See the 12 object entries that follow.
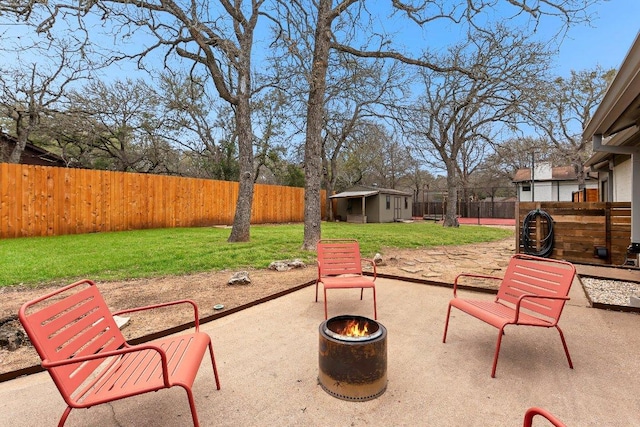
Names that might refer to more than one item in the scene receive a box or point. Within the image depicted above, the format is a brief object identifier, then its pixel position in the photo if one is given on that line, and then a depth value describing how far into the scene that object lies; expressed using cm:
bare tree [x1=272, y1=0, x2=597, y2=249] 736
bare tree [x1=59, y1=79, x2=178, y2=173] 1415
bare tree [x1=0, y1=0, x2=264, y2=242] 647
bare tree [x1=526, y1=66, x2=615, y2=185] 1552
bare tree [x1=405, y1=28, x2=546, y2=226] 912
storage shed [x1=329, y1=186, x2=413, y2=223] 2097
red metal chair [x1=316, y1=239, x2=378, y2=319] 402
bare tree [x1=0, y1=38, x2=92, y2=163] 1195
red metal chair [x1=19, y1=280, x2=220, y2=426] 141
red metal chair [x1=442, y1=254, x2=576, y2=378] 235
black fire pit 192
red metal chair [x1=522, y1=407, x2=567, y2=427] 103
